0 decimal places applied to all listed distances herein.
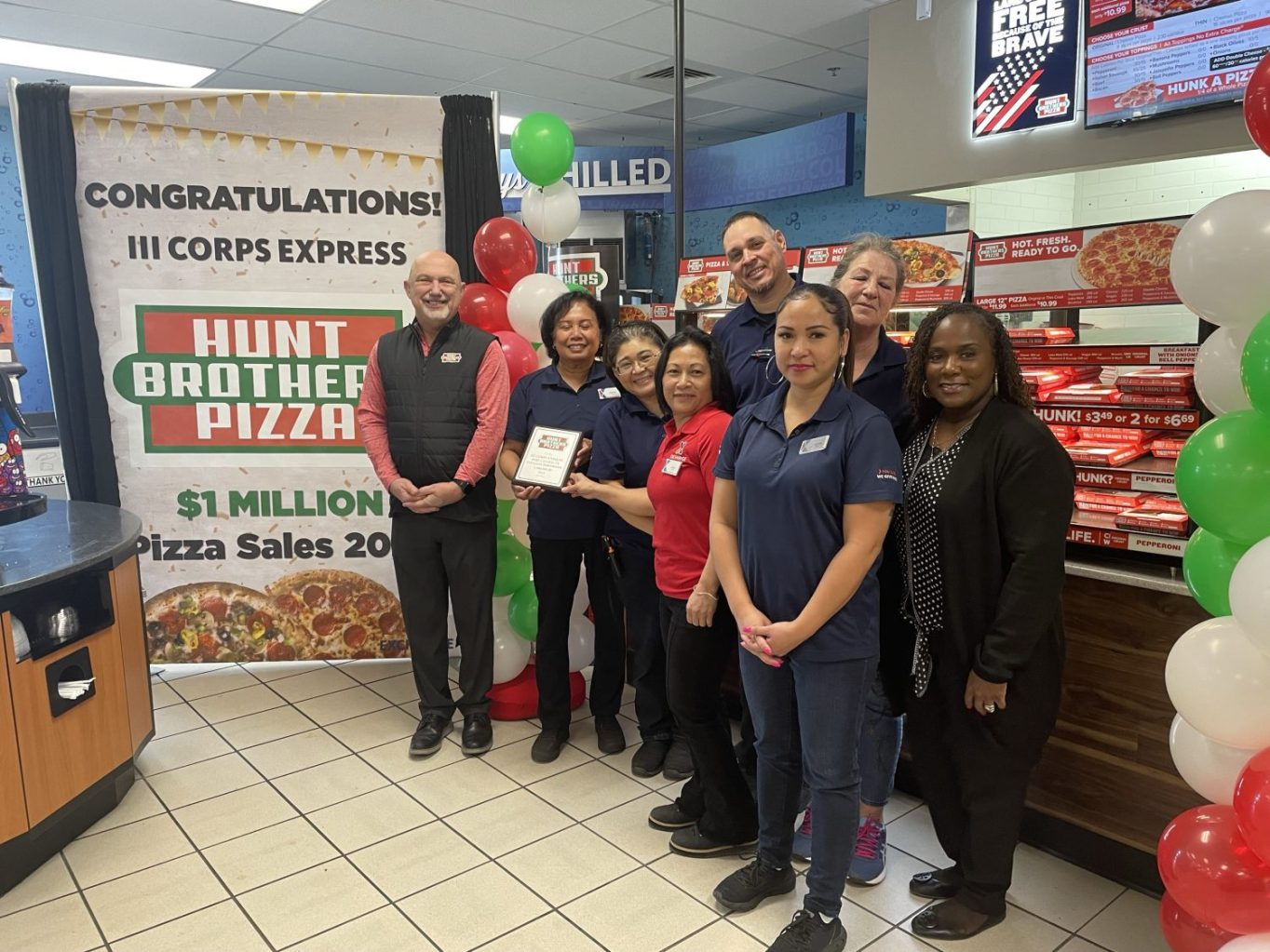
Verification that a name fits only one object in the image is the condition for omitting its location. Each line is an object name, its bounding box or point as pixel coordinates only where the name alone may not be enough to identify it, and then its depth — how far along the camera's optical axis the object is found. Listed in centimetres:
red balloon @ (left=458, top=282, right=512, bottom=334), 376
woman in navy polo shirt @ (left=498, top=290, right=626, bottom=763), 317
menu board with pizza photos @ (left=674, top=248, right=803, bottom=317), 411
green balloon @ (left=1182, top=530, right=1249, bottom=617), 183
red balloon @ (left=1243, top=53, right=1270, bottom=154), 165
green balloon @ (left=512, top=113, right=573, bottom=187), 372
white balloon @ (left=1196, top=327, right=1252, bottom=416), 186
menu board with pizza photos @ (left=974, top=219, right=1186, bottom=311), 259
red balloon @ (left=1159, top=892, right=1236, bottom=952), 174
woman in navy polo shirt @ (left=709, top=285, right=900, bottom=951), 204
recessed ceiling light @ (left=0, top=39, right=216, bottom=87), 636
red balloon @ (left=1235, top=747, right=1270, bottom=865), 151
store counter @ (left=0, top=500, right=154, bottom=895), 258
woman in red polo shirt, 250
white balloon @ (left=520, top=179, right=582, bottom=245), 386
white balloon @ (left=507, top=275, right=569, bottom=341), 359
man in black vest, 324
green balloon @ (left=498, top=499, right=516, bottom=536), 370
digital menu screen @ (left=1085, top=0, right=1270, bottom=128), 398
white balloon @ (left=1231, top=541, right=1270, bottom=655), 154
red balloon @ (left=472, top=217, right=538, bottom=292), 366
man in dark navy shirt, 276
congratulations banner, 383
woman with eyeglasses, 285
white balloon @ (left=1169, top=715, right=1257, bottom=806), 176
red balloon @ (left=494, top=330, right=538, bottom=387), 360
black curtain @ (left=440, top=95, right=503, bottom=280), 389
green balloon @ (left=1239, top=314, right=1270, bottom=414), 160
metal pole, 403
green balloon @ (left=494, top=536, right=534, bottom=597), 370
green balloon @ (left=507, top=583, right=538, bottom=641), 368
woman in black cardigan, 206
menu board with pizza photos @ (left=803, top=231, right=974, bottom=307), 323
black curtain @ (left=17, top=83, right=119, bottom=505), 371
